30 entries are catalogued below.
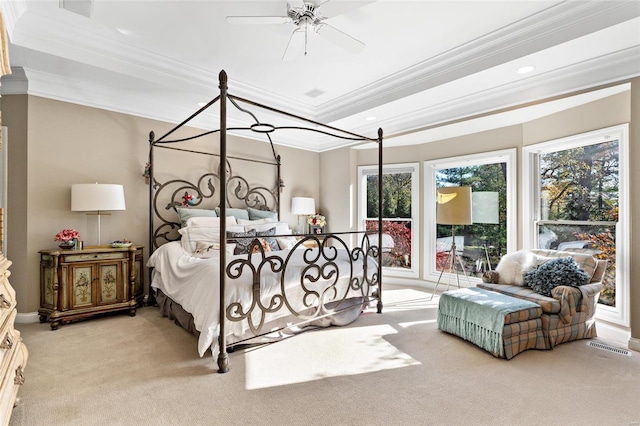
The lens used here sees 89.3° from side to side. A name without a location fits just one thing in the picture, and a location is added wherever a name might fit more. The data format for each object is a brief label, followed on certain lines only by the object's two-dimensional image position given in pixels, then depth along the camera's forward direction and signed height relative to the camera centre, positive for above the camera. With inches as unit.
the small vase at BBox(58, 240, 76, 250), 134.0 -12.9
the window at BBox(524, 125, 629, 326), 125.0 +6.2
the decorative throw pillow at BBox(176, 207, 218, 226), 165.2 +0.5
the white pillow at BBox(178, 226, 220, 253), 147.2 -10.6
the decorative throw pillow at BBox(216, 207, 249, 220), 184.1 +0.6
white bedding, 100.7 -25.6
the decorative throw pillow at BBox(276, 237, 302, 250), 161.5 -14.7
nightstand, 129.2 -29.0
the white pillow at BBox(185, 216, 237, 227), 156.1 -3.5
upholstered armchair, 113.3 -32.4
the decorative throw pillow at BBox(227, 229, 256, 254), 138.9 -13.8
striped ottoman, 104.9 -36.8
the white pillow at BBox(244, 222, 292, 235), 167.6 -6.7
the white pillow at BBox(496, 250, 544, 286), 137.4 -22.3
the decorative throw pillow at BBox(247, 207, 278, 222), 195.1 +0.1
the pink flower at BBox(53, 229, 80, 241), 132.3 -8.9
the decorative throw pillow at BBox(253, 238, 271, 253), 147.0 -14.3
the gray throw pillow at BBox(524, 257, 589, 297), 120.0 -23.0
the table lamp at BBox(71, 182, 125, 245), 134.2 +7.0
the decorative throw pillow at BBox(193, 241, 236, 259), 139.6 -15.8
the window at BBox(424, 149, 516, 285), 175.6 -0.7
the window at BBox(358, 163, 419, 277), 214.1 +1.7
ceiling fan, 95.2 +57.6
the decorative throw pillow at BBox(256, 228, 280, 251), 157.4 -13.1
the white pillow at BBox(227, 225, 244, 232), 159.8 -7.0
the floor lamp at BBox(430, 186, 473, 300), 169.2 +4.5
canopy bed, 102.3 -19.2
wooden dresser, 61.0 -29.2
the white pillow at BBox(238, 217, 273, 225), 175.0 -3.9
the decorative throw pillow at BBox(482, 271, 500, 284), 143.3 -27.7
